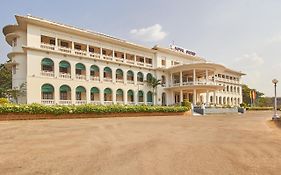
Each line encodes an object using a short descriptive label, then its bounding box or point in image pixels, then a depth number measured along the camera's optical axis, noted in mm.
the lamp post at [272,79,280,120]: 17232
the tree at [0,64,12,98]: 27945
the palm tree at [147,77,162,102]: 30824
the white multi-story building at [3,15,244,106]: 21555
